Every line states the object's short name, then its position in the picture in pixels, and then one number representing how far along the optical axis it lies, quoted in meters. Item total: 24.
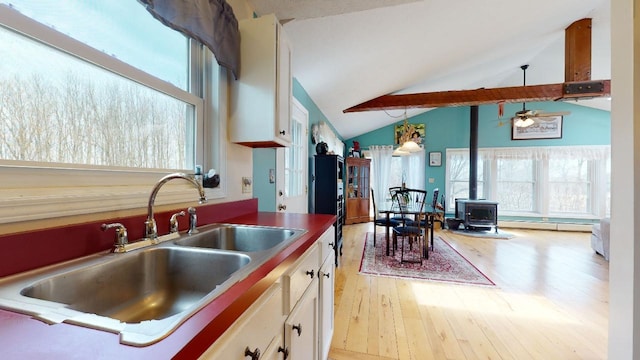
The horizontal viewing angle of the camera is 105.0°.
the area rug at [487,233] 4.72
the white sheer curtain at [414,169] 6.18
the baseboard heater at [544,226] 5.19
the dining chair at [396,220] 3.79
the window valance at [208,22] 0.93
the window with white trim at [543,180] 5.20
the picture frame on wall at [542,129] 5.41
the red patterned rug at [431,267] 2.77
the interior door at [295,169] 2.26
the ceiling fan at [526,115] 4.35
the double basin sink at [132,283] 0.46
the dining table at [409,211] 3.38
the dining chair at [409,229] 3.29
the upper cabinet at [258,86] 1.36
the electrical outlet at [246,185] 1.61
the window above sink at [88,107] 0.66
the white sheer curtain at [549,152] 5.16
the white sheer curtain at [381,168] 6.36
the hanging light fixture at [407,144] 3.95
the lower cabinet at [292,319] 0.53
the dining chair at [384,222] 3.73
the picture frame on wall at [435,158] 6.09
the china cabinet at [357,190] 5.55
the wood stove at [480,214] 5.05
